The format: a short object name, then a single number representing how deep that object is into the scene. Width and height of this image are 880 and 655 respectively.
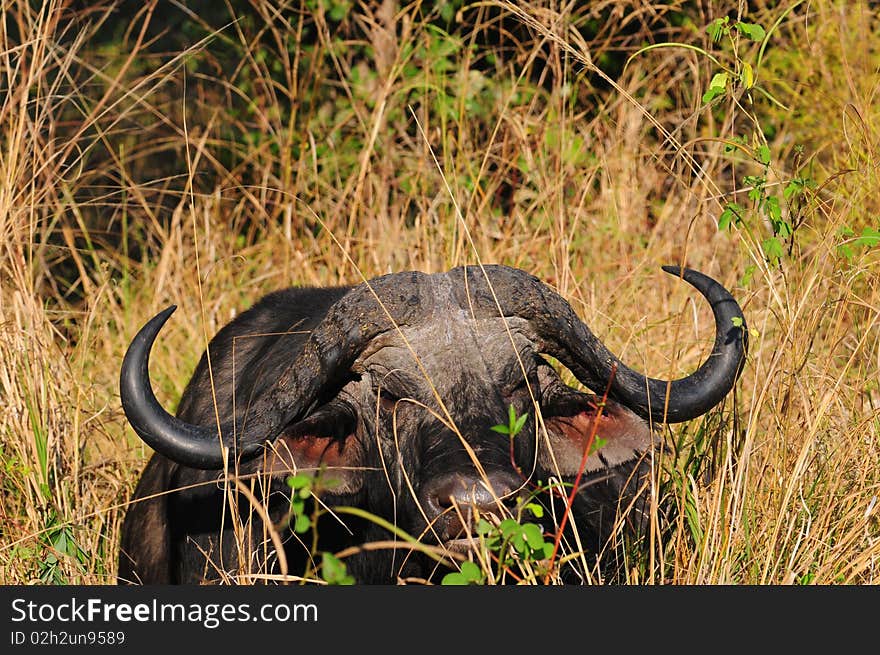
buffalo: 7.68
